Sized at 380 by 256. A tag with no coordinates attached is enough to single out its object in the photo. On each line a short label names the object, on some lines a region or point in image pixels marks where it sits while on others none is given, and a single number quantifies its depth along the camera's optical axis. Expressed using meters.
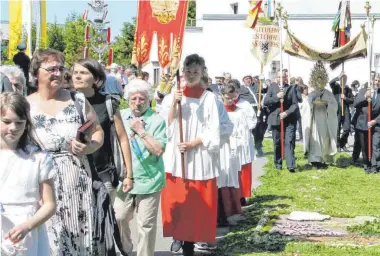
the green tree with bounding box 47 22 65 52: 54.28
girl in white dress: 4.64
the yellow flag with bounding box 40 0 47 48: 16.77
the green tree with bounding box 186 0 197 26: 75.20
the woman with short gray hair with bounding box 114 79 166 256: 7.49
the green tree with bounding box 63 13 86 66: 48.78
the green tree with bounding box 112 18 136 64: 58.91
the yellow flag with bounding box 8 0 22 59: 16.28
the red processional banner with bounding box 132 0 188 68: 8.99
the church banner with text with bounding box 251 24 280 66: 19.78
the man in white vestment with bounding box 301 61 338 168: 17.27
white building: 42.22
